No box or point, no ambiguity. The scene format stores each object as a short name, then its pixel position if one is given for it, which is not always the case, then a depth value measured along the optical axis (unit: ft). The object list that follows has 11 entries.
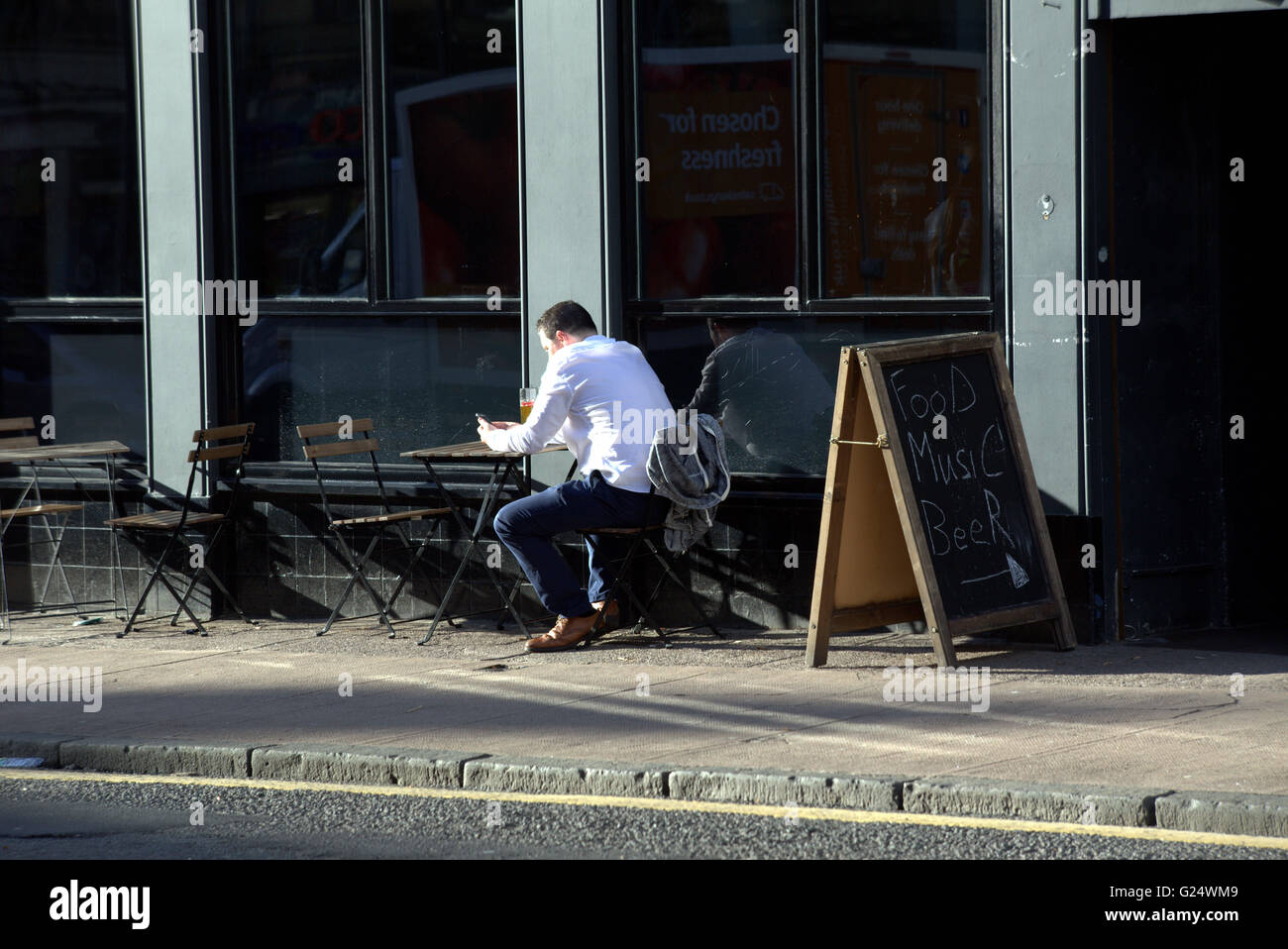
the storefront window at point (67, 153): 76.13
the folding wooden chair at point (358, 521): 66.33
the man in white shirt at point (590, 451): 61.05
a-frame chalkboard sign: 55.11
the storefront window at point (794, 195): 61.11
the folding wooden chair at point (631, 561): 61.57
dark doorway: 59.88
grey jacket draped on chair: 59.72
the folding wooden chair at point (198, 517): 68.95
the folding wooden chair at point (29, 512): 72.49
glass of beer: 63.87
